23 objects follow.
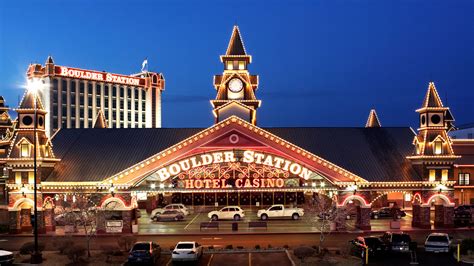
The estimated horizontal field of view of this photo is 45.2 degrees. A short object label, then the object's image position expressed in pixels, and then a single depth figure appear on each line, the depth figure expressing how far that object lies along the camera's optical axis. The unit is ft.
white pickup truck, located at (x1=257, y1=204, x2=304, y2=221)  184.75
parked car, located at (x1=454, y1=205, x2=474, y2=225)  169.99
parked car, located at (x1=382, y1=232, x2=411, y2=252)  120.26
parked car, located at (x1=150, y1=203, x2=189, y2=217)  192.90
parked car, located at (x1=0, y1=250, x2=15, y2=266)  107.34
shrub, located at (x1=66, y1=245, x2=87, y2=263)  111.75
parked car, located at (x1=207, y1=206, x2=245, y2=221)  183.83
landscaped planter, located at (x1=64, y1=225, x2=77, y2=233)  159.33
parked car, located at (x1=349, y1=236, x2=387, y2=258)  115.96
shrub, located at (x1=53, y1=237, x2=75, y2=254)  120.79
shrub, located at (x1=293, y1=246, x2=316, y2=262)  110.65
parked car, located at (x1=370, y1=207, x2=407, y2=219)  190.19
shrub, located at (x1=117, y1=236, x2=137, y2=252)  125.90
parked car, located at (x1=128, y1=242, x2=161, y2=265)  107.86
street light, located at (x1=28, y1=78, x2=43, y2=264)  113.29
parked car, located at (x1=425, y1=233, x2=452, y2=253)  121.29
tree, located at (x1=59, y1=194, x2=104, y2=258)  140.87
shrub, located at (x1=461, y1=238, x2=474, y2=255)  120.57
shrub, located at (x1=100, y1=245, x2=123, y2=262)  117.70
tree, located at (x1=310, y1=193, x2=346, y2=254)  145.89
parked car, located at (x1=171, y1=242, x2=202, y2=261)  109.70
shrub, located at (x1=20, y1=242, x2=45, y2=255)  121.19
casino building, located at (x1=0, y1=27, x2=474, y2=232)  161.38
